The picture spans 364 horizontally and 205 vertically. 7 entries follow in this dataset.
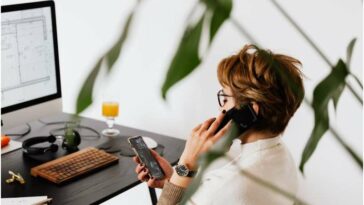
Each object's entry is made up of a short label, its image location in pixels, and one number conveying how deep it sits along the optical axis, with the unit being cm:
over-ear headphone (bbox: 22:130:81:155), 287
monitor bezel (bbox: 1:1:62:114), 283
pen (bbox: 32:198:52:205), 242
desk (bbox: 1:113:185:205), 255
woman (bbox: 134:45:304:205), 222
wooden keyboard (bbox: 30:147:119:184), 266
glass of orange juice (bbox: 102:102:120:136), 328
